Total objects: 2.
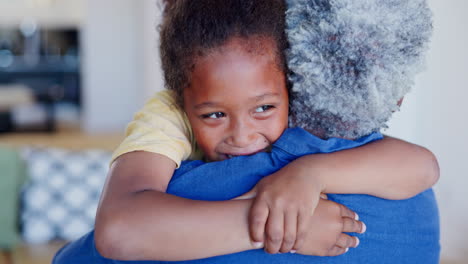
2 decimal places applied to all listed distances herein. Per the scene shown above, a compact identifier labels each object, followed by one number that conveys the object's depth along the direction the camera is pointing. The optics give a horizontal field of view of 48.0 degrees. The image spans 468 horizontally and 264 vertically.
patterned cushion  2.80
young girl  0.75
